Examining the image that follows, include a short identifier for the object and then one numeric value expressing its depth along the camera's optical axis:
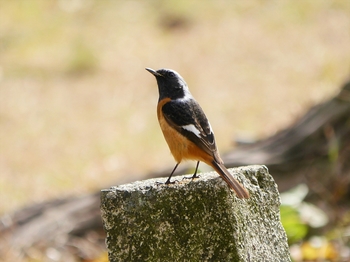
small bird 7.35
